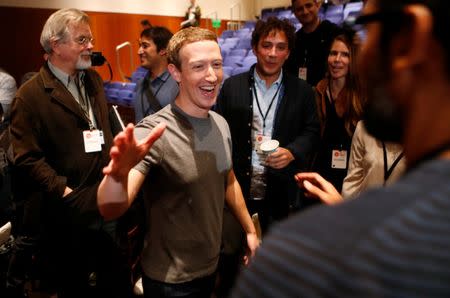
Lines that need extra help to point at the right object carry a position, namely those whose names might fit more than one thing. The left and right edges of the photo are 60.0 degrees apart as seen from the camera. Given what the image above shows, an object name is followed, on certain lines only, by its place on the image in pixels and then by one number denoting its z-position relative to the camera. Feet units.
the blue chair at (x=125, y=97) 22.65
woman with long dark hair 7.93
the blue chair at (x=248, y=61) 23.71
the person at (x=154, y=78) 9.82
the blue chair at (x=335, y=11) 25.80
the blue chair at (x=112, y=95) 23.89
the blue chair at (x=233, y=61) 24.90
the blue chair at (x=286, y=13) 31.07
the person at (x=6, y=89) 12.30
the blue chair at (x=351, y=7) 25.27
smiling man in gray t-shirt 4.60
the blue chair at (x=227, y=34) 34.23
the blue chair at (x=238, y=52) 26.68
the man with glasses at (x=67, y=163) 6.61
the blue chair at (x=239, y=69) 22.63
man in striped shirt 1.38
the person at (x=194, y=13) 33.97
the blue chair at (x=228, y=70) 23.80
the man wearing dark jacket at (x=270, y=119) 7.66
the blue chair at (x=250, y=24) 33.53
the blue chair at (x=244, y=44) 28.42
